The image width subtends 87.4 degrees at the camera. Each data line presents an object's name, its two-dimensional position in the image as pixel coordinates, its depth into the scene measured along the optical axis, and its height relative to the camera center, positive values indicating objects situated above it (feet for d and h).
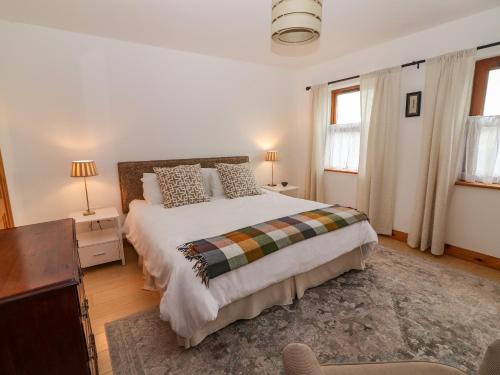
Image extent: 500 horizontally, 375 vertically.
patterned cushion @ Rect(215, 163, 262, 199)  10.62 -1.45
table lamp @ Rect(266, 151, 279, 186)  13.76 -0.59
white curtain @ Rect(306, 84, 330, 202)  13.42 +0.12
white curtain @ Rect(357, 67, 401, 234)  10.68 -0.08
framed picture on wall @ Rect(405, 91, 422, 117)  10.02 +1.52
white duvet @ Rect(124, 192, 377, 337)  5.12 -2.62
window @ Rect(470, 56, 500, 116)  8.38 +1.73
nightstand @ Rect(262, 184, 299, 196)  13.39 -2.27
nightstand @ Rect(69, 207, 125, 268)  8.67 -3.20
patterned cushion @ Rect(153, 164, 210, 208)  9.35 -1.46
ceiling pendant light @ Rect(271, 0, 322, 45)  4.76 +2.37
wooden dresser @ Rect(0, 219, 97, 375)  2.71 -1.82
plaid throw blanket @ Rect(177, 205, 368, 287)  5.32 -2.19
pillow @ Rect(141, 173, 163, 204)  9.68 -1.61
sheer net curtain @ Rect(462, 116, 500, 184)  8.55 -0.27
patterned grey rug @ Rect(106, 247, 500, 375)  5.22 -4.19
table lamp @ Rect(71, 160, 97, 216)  8.68 -0.71
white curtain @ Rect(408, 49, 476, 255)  8.73 +0.16
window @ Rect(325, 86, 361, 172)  12.62 +0.62
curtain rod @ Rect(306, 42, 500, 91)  8.09 +2.98
